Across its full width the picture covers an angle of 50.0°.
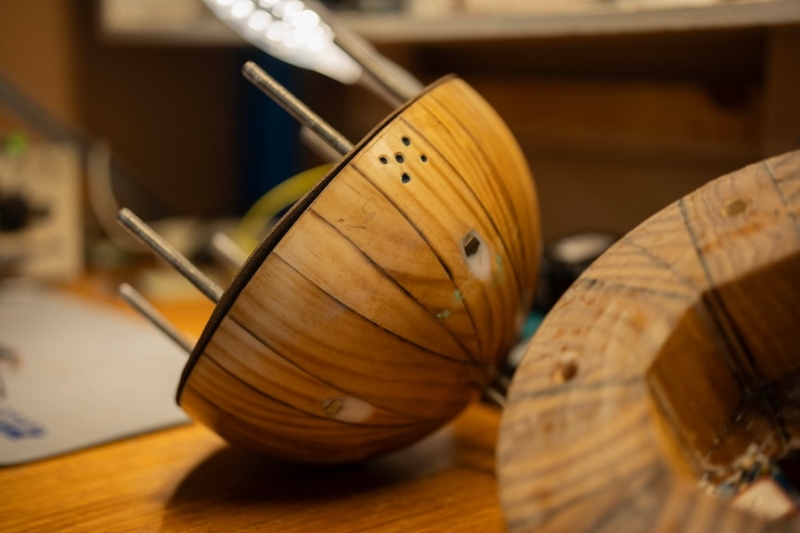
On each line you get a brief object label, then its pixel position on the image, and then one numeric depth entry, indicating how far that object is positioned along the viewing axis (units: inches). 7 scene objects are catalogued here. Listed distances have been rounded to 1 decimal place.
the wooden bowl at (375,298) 18.3
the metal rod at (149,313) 24.6
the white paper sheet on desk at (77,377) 27.3
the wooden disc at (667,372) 13.8
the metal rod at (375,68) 24.4
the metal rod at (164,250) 21.4
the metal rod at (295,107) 21.6
